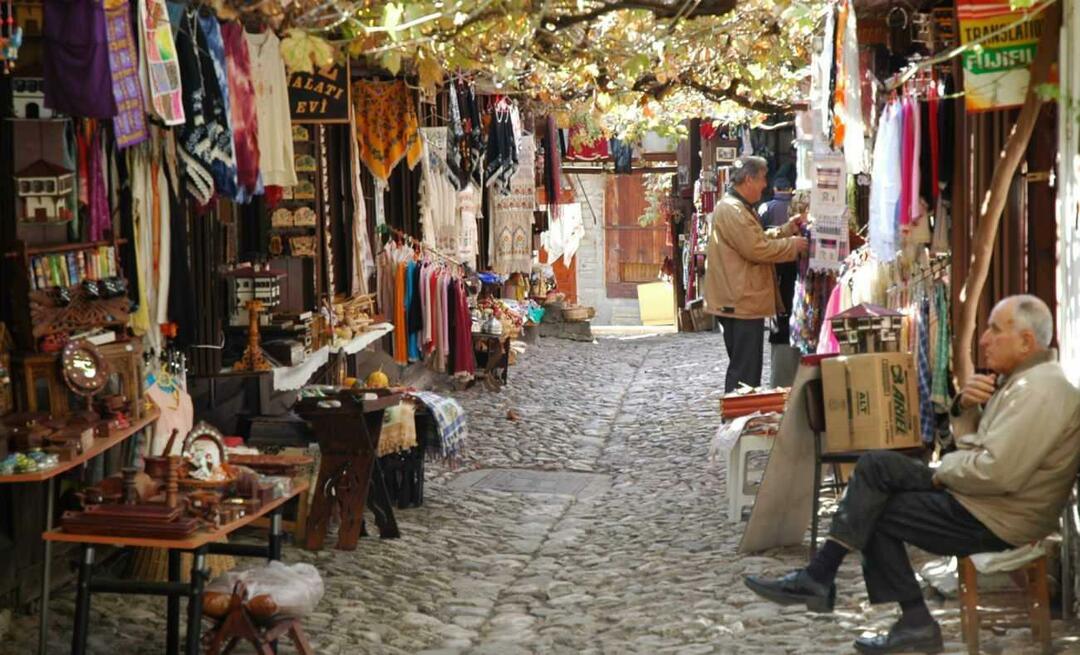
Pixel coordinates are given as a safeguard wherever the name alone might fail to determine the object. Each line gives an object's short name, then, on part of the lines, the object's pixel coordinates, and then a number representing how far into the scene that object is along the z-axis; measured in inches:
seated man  252.8
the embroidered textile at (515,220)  860.0
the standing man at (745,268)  493.0
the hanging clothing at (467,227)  718.5
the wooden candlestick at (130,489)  260.7
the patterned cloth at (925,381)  369.4
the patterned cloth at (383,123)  562.3
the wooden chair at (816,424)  335.6
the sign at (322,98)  434.0
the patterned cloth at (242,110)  368.8
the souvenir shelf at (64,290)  298.8
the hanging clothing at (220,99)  346.6
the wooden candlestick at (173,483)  259.1
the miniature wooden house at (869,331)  342.2
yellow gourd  420.7
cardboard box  328.2
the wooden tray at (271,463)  307.6
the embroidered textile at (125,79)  289.9
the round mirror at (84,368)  297.9
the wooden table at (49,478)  268.1
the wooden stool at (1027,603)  260.7
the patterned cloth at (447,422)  444.8
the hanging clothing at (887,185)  366.6
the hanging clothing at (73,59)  281.6
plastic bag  264.8
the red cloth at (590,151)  1169.5
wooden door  1537.9
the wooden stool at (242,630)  259.4
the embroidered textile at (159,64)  302.8
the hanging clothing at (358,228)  544.7
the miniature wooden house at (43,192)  299.9
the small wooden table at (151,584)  252.2
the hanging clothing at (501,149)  770.8
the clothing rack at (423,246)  644.1
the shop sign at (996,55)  296.8
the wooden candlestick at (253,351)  404.2
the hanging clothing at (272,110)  390.9
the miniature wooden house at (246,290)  416.5
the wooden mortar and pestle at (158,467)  269.6
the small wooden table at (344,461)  385.4
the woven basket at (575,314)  1048.2
